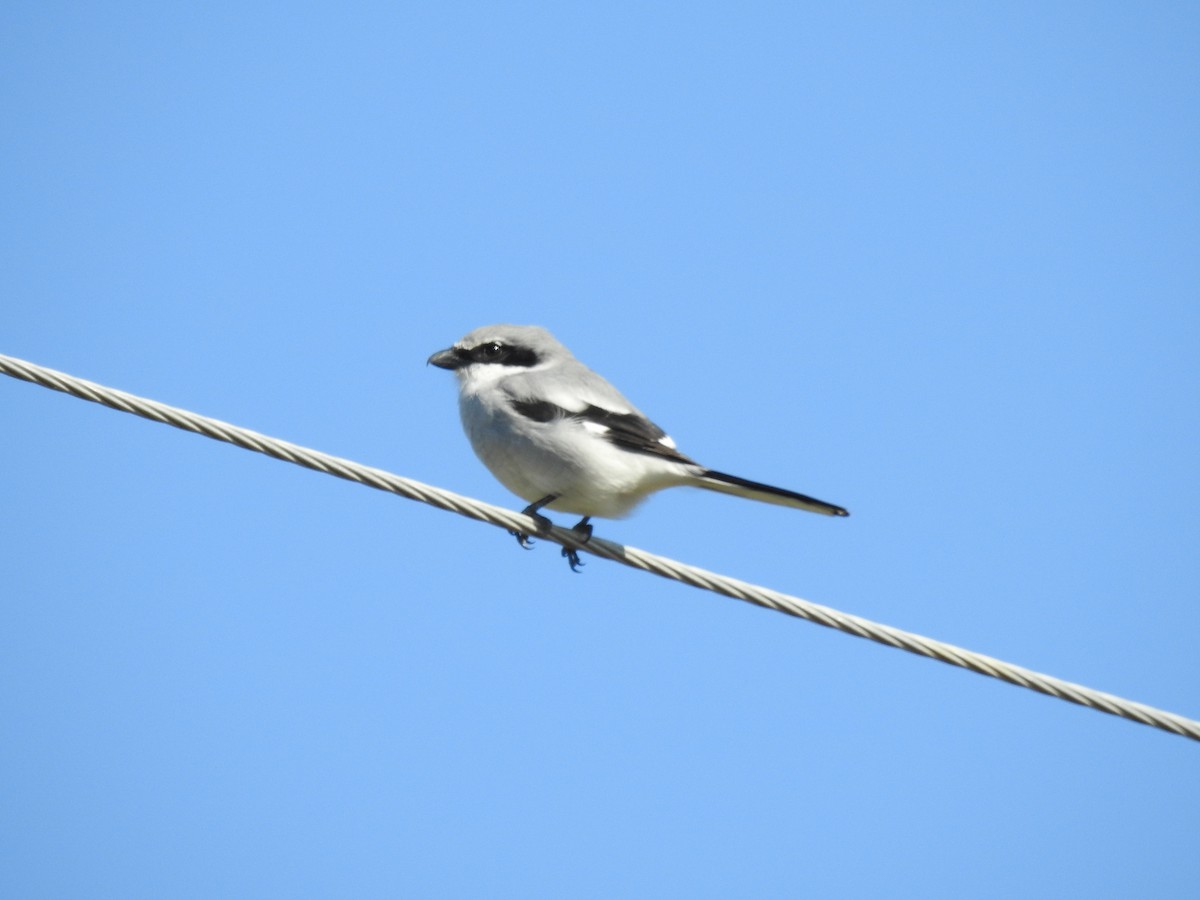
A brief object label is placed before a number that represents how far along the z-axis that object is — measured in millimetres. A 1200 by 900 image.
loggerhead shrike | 9812
